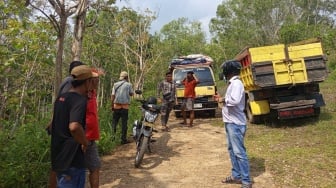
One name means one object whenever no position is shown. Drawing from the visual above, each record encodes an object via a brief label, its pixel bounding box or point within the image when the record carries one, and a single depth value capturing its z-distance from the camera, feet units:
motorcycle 21.70
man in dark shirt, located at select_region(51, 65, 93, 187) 10.81
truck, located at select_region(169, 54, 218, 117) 41.45
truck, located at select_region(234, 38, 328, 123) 29.55
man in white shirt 16.84
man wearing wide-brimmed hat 26.61
